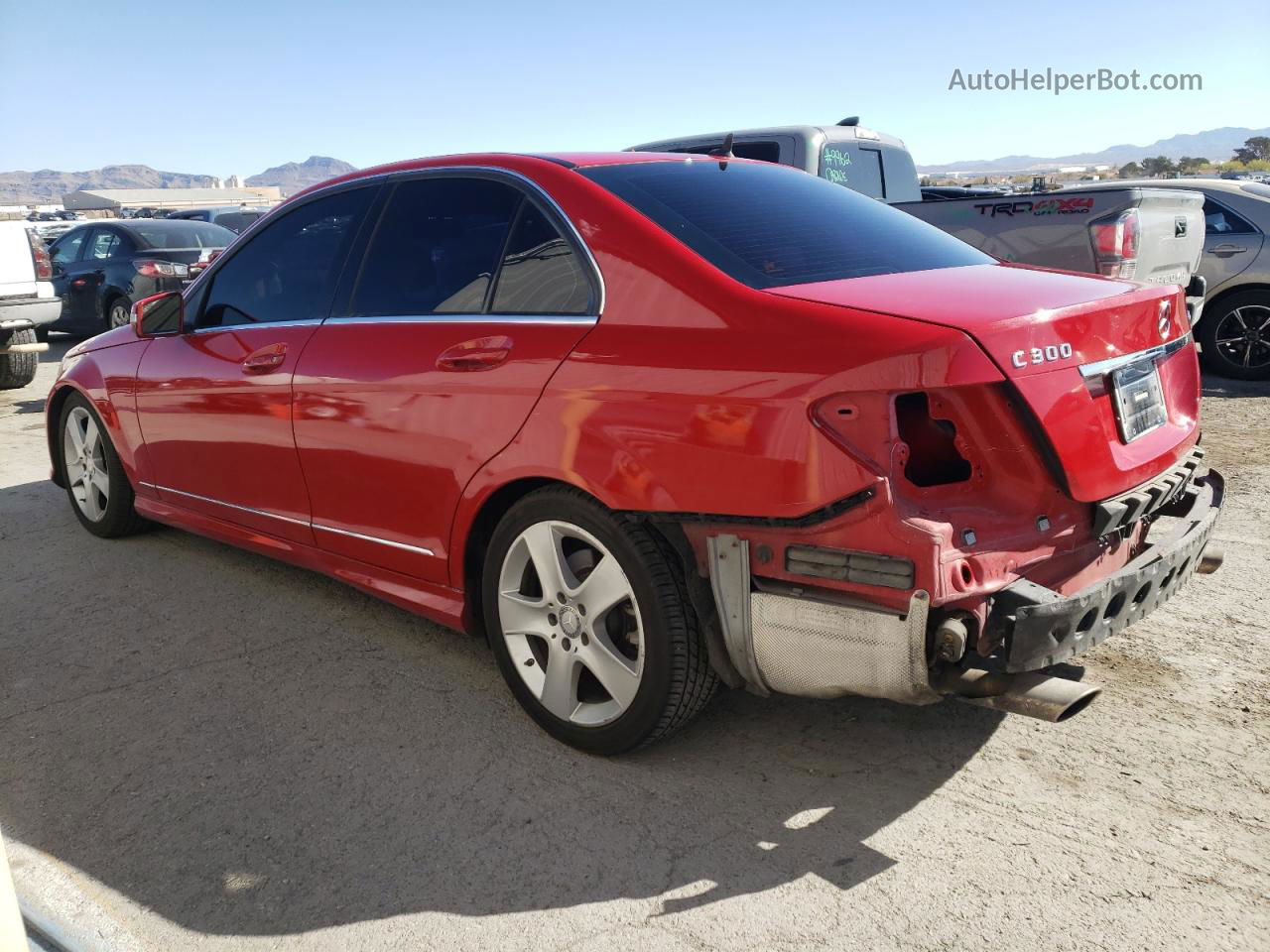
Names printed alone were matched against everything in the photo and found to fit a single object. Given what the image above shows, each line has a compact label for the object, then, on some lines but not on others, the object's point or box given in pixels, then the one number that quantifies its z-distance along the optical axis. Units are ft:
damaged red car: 8.16
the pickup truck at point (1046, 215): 23.50
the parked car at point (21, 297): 33.14
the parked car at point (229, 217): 82.43
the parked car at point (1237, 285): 28.60
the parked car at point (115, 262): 42.96
